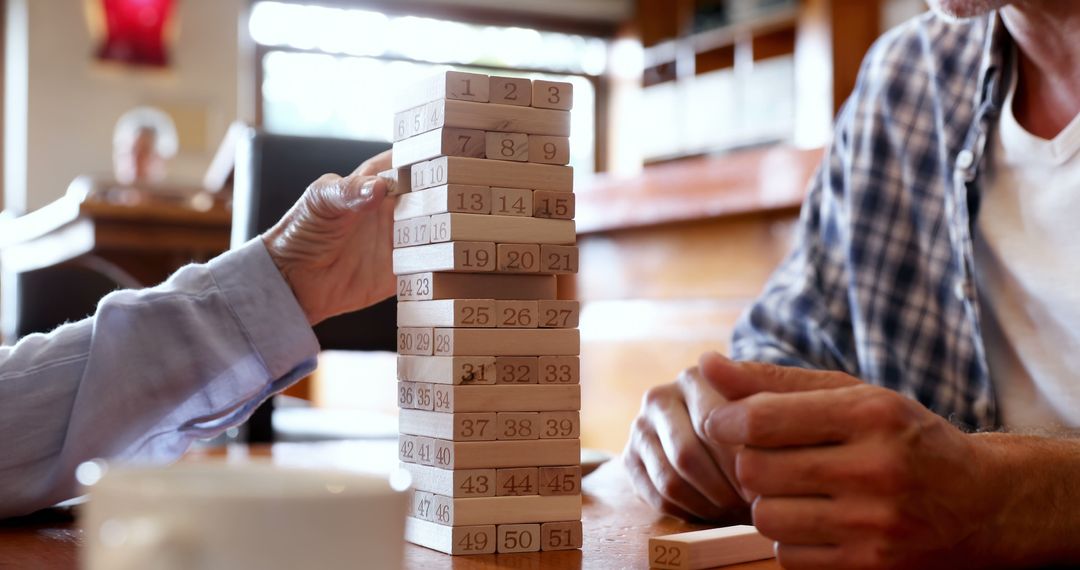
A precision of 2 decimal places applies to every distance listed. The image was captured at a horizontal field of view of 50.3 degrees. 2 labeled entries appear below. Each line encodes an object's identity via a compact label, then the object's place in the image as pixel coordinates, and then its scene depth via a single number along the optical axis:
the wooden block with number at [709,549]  0.64
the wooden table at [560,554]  0.66
